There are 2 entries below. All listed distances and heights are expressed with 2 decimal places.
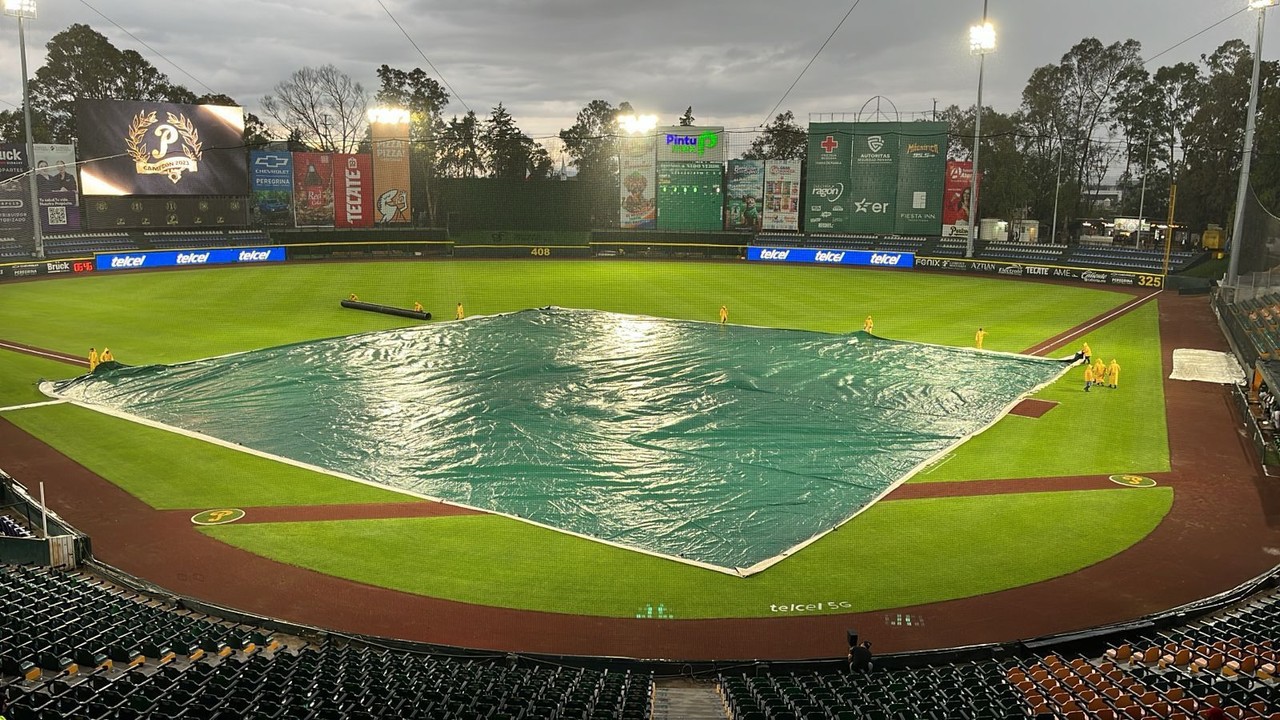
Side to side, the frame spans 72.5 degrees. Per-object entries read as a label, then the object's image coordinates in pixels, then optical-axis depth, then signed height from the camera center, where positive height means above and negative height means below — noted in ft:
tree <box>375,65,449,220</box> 257.55 +36.12
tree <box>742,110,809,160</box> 273.54 +24.89
